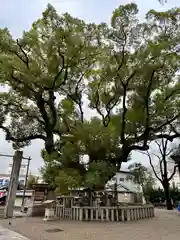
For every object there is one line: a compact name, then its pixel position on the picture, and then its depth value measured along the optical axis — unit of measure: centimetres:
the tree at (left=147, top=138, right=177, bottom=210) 1352
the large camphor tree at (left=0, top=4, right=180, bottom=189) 801
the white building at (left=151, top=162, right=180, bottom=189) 2373
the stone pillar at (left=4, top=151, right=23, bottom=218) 809
